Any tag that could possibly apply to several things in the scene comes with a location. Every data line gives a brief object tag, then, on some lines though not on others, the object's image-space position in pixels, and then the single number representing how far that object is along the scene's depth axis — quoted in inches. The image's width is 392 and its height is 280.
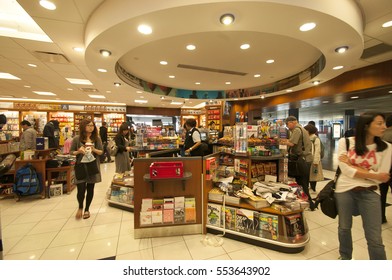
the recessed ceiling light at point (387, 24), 107.9
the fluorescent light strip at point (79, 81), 232.2
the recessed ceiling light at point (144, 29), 91.7
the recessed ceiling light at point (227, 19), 82.7
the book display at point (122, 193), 129.3
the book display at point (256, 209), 85.0
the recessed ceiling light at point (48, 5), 85.4
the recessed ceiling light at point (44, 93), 304.6
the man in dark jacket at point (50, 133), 183.5
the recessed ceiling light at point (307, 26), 89.8
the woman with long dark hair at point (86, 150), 110.4
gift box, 88.2
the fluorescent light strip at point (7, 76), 211.6
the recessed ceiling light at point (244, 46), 138.3
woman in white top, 60.6
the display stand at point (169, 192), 94.6
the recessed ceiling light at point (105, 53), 120.3
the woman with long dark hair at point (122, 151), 147.9
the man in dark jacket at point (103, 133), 298.1
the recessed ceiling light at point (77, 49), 136.9
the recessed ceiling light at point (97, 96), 329.4
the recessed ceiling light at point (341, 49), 114.6
